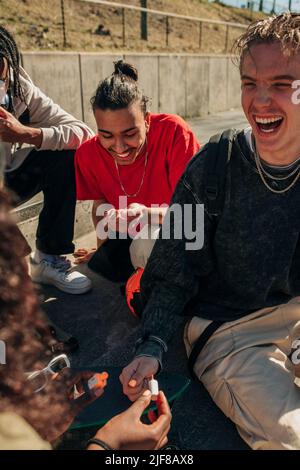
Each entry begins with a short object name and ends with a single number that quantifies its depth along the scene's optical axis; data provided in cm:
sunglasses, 157
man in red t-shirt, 245
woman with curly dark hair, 109
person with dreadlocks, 279
